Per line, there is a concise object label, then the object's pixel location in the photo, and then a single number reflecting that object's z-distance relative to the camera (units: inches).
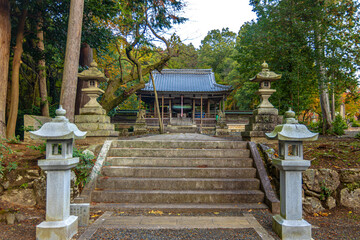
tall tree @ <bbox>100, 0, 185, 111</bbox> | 293.1
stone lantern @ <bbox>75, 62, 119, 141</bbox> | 212.2
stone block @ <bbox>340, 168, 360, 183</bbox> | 152.2
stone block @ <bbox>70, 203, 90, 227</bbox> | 120.4
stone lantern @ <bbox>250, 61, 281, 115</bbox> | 226.2
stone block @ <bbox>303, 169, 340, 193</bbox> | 150.5
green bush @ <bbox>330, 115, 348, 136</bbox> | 354.0
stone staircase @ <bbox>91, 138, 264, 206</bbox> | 151.3
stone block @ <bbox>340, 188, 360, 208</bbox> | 148.8
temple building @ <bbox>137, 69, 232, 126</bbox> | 794.5
